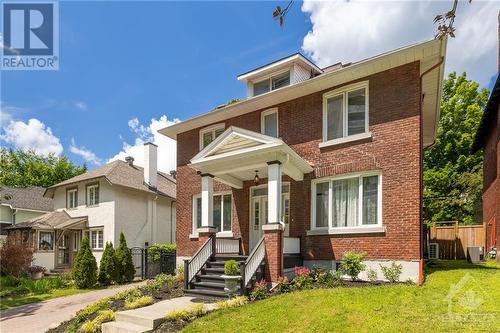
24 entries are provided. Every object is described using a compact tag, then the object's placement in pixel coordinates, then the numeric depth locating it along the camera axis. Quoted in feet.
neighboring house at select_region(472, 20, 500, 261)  47.96
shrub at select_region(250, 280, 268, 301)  29.30
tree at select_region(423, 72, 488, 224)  84.35
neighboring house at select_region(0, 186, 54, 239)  89.66
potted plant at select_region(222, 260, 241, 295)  30.78
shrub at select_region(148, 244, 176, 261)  61.82
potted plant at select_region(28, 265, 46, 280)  64.37
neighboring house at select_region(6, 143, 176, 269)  72.54
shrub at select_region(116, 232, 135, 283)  57.41
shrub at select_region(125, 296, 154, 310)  29.97
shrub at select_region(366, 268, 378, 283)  32.19
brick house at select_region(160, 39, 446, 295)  32.14
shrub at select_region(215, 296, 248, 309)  27.61
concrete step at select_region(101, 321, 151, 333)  24.88
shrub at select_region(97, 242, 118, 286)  55.42
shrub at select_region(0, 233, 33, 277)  59.06
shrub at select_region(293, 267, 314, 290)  30.75
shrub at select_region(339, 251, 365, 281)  31.48
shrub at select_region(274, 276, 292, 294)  30.63
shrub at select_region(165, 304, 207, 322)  25.64
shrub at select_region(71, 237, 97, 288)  52.75
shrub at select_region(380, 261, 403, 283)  30.96
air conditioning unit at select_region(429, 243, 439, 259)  51.58
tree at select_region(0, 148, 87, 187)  137.49
